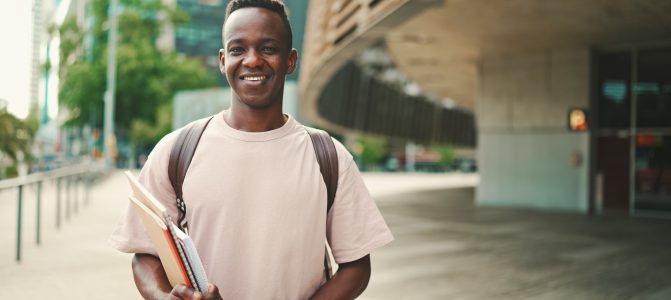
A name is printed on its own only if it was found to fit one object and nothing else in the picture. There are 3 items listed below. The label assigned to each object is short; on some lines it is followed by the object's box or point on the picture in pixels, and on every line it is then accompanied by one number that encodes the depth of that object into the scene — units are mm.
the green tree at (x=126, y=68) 42125
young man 1685
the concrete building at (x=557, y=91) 12914
